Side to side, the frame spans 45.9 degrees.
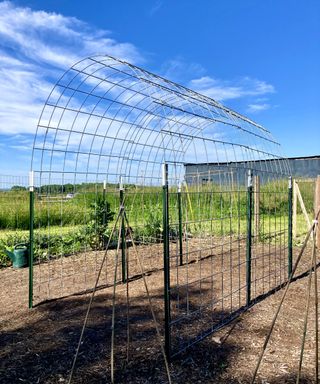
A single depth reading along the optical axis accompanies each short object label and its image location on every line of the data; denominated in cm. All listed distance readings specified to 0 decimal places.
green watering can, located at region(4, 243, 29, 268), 668
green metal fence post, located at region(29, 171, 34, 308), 414
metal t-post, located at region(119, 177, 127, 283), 503
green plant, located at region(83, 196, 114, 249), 761
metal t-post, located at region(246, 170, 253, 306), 417
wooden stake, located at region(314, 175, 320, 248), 809
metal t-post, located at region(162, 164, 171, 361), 281
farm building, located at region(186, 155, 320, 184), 1379
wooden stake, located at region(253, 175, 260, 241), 691
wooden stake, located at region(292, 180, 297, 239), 856
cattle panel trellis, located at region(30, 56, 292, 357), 403
